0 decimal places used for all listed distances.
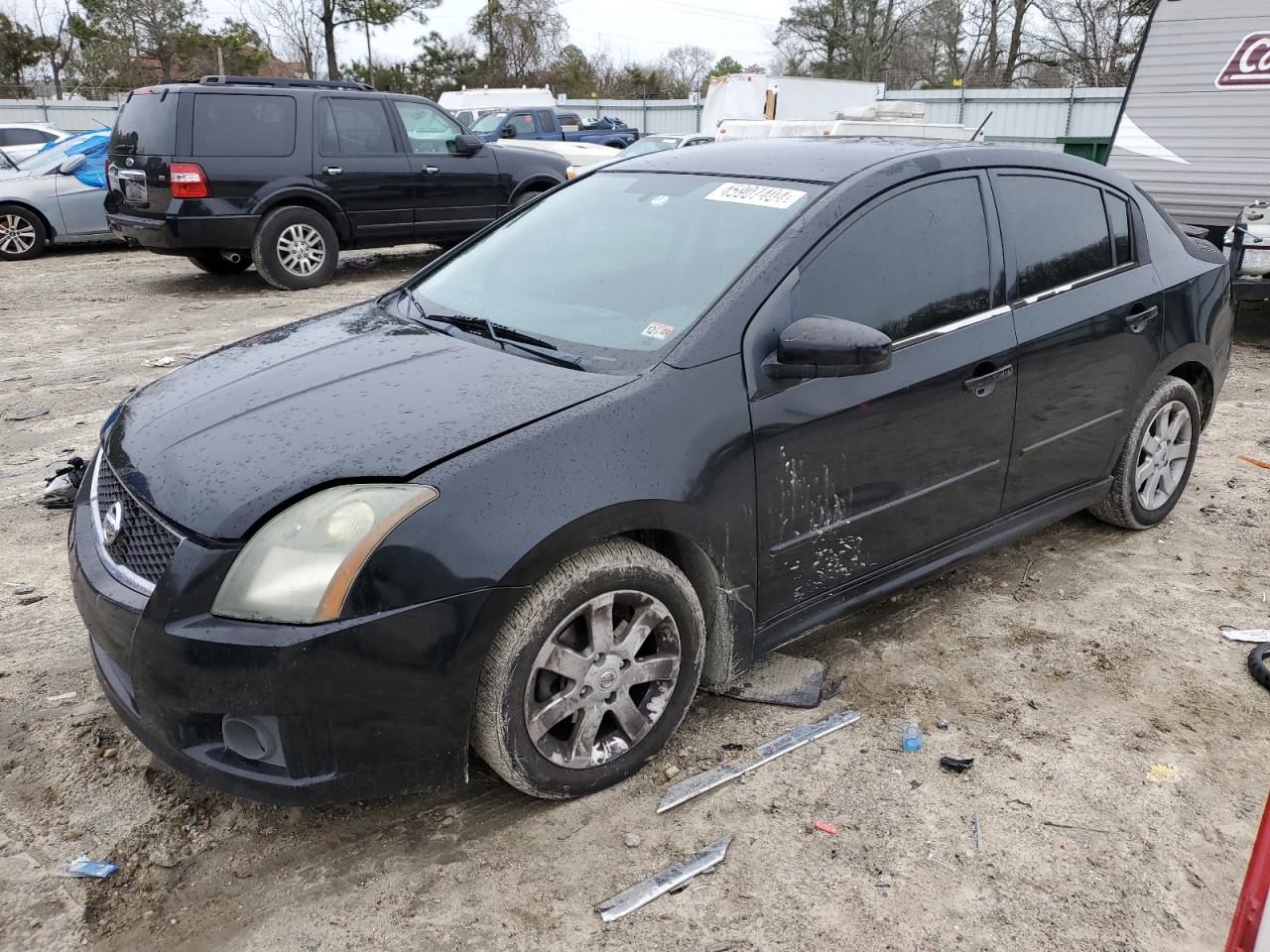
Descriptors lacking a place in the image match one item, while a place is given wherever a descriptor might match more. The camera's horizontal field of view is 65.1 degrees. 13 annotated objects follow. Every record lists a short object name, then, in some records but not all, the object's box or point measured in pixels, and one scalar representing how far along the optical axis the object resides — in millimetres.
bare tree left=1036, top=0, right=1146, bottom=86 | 34656
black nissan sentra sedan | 2250
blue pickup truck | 20203
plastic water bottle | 2910
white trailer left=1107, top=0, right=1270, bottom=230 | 8664
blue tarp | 12398
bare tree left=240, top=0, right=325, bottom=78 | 39656
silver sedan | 12133
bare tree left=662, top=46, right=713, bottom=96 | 57062
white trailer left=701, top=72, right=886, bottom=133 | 18766
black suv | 9391
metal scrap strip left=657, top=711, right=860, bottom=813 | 2691
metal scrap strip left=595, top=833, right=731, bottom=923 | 2316
